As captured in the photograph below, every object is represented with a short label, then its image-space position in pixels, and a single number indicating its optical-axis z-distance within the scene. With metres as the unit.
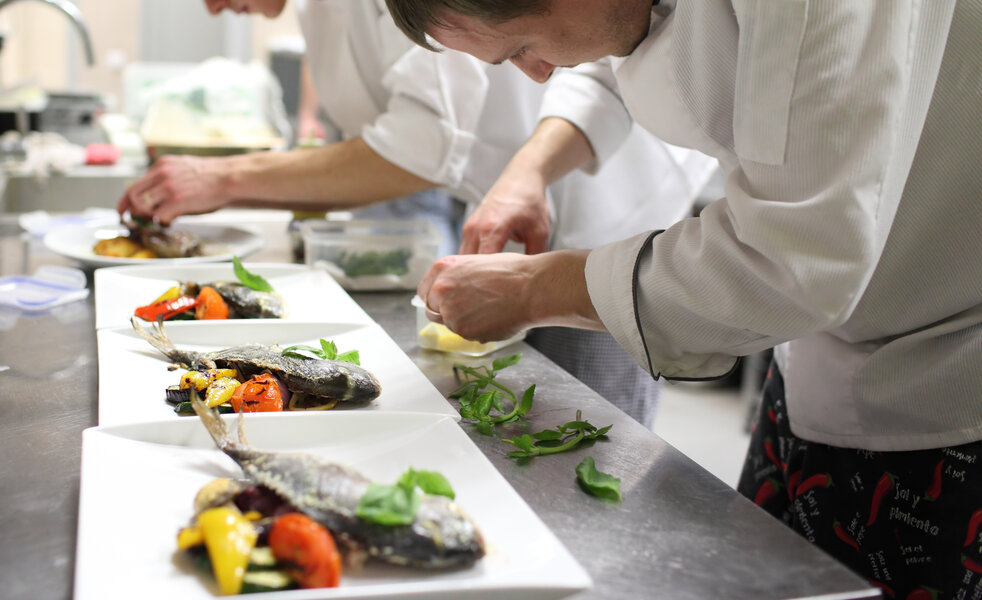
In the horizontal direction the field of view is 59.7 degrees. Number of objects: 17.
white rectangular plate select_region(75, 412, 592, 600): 0.61
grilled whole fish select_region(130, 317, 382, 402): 0.97
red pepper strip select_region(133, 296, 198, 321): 1.28
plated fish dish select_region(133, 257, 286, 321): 1.29
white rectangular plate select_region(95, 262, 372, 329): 1.32
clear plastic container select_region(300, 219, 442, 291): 1.60
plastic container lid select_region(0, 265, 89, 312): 1.42
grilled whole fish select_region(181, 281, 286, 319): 1.32
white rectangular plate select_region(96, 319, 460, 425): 0.95
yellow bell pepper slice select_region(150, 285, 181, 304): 1.32
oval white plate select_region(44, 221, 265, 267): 1.64
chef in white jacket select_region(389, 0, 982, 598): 0.74
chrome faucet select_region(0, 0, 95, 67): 2.25
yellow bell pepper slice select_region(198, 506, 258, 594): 0.61
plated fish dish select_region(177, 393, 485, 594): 0.62
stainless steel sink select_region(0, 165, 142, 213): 2.89
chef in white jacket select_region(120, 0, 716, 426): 1.72
